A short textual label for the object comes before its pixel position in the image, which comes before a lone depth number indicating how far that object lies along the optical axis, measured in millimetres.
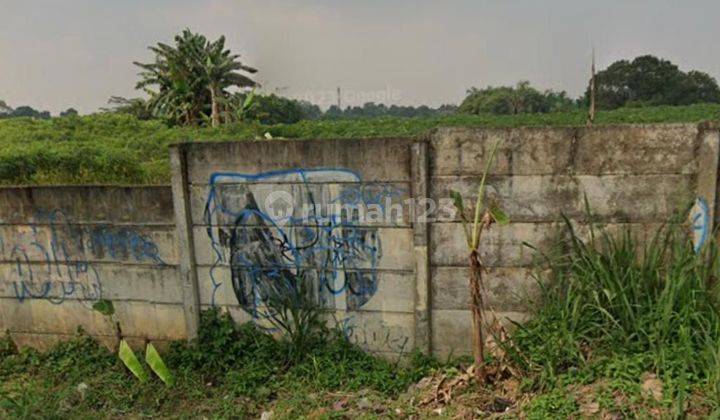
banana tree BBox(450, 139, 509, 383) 3016
